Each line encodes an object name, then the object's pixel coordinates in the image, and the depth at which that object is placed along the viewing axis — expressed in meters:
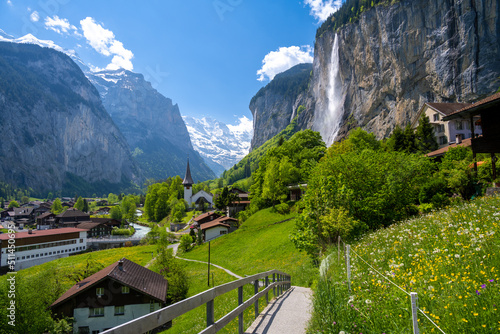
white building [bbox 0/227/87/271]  60.84
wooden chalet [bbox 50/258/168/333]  26.03
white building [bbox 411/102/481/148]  52.19
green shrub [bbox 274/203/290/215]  50.69
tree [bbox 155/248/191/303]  30.19
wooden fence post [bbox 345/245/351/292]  6.49
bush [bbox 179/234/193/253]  57.34
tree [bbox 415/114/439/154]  51.00
